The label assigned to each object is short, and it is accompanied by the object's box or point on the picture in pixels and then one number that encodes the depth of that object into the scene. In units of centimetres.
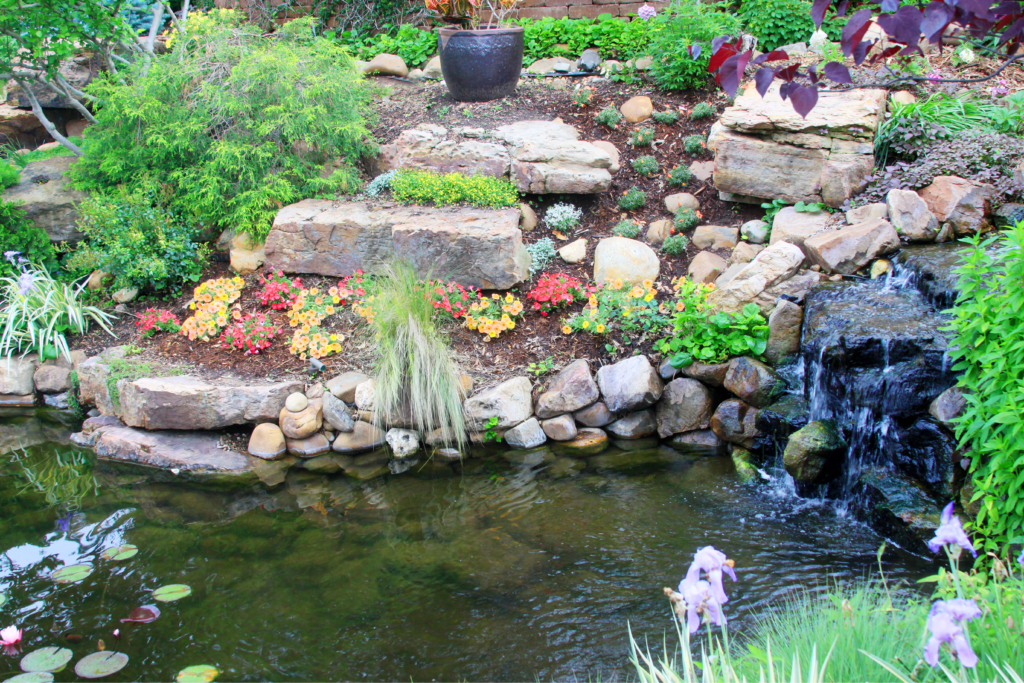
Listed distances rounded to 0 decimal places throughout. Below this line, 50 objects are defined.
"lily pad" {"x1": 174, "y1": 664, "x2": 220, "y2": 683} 274
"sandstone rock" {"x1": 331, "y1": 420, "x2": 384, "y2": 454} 469
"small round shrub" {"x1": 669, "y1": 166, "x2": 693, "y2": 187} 620
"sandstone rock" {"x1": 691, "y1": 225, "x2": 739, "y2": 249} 560
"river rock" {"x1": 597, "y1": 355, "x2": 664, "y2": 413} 455
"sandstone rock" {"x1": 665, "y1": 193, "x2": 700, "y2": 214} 601
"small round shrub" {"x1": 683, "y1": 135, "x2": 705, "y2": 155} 640
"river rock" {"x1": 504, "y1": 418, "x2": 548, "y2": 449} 464
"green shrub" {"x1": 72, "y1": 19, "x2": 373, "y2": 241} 573
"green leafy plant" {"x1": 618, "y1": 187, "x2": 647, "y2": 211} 608
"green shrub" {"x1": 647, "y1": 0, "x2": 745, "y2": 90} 646
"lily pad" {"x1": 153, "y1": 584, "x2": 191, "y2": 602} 325
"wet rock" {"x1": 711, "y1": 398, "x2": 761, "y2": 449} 438
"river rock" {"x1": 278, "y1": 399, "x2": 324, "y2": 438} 466
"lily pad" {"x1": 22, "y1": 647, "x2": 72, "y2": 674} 281
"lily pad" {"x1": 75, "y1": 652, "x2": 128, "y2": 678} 279
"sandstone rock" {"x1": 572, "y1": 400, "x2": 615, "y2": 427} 468
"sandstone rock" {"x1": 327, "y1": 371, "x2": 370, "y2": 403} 474
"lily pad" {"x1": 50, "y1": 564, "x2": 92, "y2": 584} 342
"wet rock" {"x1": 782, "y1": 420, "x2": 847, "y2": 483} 385
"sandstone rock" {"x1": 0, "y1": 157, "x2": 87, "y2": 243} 620
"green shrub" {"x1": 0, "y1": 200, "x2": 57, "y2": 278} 582
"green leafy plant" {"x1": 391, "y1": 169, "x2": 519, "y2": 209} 585
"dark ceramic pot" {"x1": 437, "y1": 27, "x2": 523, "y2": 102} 658
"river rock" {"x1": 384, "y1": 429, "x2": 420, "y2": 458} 463
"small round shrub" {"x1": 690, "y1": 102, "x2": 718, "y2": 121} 658
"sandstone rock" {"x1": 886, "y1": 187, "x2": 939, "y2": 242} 462
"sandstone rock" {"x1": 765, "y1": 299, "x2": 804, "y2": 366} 443
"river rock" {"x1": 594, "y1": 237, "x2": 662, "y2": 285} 532
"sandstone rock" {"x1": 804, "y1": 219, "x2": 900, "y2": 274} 461
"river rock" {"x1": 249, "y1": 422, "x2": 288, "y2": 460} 464
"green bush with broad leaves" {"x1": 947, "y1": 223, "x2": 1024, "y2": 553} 265
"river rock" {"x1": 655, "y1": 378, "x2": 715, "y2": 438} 455
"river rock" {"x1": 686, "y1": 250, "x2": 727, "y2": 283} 523
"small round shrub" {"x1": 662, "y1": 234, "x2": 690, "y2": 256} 555
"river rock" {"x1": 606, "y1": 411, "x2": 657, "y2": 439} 468
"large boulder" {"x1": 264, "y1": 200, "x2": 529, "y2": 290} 523
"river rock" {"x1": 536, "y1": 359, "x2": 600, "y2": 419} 463
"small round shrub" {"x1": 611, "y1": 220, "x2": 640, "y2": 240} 578
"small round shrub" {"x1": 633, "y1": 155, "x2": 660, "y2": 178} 634
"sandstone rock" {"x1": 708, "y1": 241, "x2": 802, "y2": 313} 464
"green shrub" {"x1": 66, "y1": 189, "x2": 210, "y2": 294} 556
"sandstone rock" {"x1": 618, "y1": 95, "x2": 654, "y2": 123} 678
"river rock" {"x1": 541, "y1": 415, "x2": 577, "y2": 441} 465
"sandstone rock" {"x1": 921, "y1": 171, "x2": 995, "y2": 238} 458
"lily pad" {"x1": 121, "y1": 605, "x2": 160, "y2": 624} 309
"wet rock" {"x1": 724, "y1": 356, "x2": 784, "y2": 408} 435
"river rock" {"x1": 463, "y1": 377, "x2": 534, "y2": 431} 459
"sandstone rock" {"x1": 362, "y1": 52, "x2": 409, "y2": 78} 797
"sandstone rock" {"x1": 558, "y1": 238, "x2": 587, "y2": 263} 564
